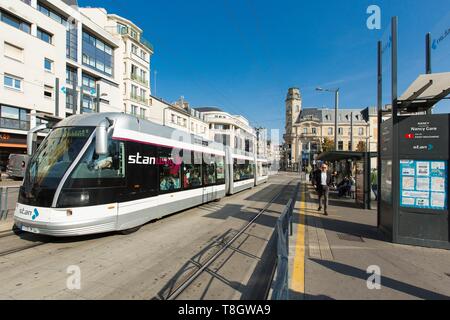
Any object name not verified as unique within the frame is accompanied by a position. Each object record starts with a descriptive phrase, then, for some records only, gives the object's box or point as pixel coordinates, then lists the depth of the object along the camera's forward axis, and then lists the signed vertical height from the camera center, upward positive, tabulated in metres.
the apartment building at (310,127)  94.00 +13.18
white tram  5.18 -0.39
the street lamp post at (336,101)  18.45 +4.62
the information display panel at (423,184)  5.67 -0.48
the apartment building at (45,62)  22.53 +10.36
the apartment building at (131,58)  34.91 +15.13
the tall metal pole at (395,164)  5.95 -0.03
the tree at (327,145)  61.94 +4.35
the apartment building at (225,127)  67.94 +9.86
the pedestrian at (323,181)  9.62 -0.74
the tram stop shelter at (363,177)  10.88 -0.68
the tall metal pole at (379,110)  7.16 +1.49
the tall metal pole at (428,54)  6.99 +3.05
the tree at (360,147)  73.29 +4.61
